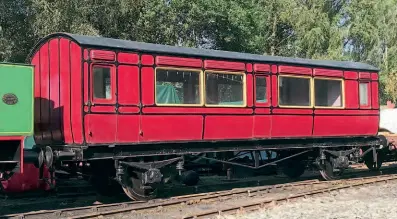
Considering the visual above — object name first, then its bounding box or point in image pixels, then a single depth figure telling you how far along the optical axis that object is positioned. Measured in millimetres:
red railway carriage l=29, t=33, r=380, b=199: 9734
